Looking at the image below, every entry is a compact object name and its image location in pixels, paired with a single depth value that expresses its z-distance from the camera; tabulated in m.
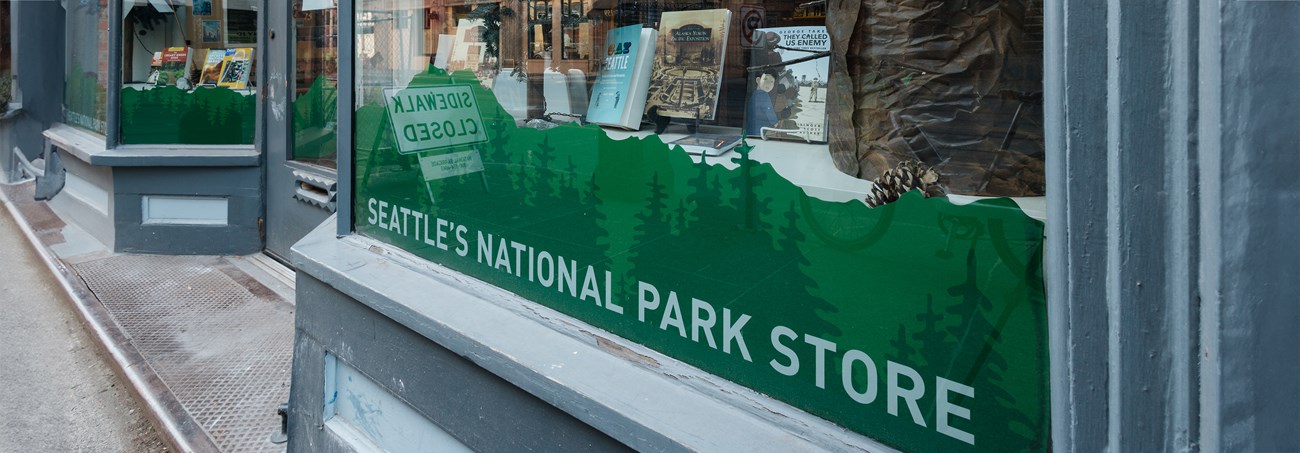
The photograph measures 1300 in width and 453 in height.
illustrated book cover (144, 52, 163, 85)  6.82
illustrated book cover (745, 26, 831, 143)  1.53
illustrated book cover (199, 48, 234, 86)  6.64
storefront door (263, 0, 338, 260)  5.51
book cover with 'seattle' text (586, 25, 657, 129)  1.91
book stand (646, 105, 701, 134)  1.74
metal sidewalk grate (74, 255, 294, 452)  3.75
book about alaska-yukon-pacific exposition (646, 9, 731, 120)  1.73
